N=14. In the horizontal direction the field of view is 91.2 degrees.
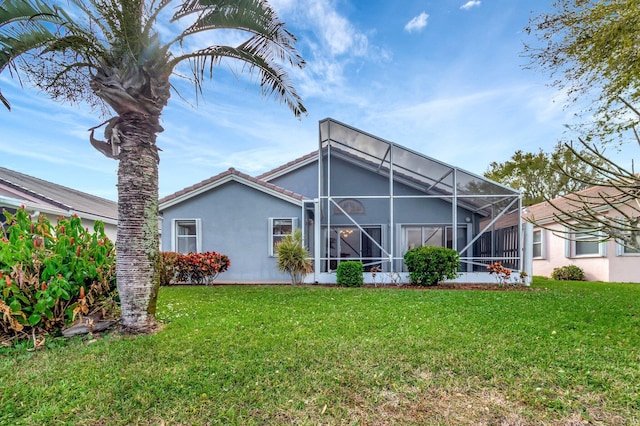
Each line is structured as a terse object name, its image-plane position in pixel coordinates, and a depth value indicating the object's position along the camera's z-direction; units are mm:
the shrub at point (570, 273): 14523
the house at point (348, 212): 11711
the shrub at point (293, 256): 10914
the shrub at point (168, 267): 10969
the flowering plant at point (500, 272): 10359
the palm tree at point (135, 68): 4773
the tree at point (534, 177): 25391
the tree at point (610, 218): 3178
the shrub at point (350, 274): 10914
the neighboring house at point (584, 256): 13328
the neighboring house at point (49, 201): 11477
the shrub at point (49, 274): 4477
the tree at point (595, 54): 7582
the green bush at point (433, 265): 10703
